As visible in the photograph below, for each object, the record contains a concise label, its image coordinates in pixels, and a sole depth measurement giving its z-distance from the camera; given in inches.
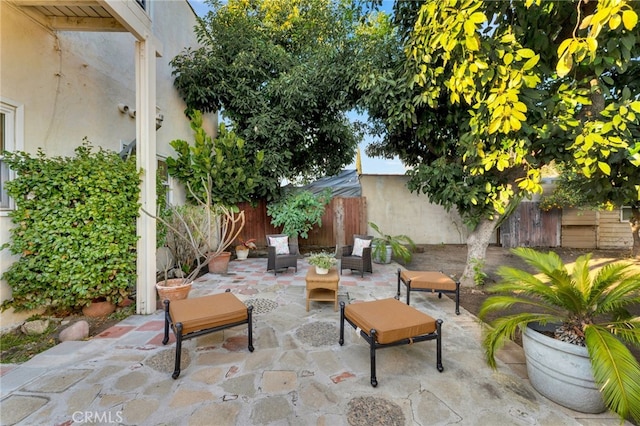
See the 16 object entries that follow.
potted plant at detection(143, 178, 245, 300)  153.9
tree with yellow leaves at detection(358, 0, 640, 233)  107.0
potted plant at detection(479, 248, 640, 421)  68.4
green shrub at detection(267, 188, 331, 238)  295.1
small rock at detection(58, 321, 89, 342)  119.0
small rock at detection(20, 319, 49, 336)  124.8
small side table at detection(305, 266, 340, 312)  155.6
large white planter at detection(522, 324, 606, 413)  77.9
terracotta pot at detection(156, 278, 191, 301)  150.7
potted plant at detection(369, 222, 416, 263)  274.8
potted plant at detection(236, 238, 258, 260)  300.8
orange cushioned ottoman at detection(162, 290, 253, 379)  99.0
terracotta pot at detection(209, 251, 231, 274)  237.1
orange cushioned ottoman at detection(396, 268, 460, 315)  155.3
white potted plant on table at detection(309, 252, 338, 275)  162.2
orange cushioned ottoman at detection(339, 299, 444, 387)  93.7
